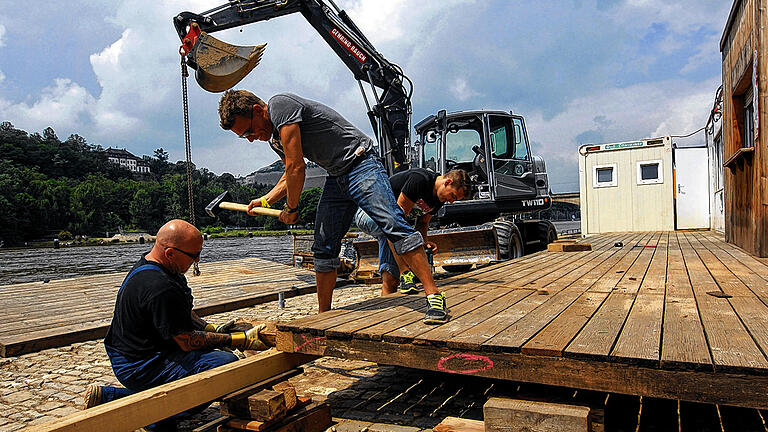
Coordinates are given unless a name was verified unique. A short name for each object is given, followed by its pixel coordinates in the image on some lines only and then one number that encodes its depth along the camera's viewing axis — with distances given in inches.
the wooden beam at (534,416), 74.1
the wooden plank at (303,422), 91.1
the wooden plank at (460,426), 81.2
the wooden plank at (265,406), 90.6
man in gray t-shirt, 120.0
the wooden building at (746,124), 223.0
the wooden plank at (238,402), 93.3
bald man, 98.9
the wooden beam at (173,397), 76.7
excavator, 349.1
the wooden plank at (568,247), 309.0
